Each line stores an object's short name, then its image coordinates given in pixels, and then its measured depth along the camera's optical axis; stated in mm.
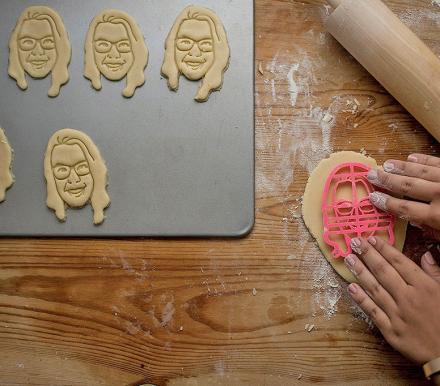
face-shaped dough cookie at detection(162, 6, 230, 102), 1137
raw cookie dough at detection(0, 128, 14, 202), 1115
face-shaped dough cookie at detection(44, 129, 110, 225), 1101
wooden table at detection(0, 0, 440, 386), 1059
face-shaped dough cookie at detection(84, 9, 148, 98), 1150
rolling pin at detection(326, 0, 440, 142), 1067
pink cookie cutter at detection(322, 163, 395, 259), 1075
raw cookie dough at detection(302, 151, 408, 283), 1080
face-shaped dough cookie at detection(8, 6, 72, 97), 1159
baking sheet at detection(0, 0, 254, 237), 1104
